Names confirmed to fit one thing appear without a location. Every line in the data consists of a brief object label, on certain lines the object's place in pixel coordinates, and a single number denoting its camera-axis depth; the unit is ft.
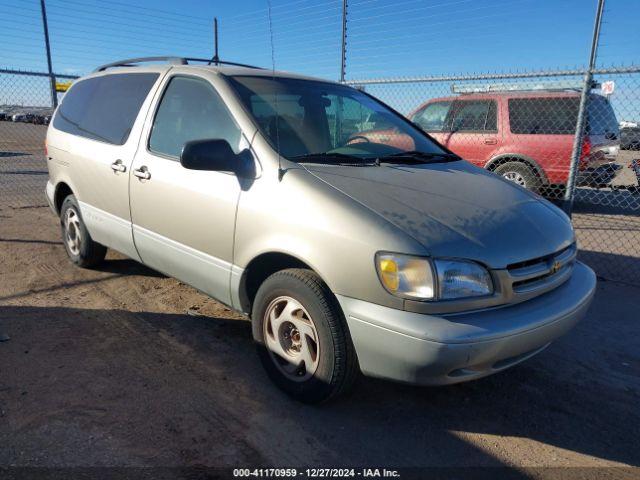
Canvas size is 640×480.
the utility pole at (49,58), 23.06
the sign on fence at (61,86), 23.89
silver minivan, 7.27
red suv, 25.40
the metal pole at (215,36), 31.16
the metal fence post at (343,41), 22.73
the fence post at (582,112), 15.48
